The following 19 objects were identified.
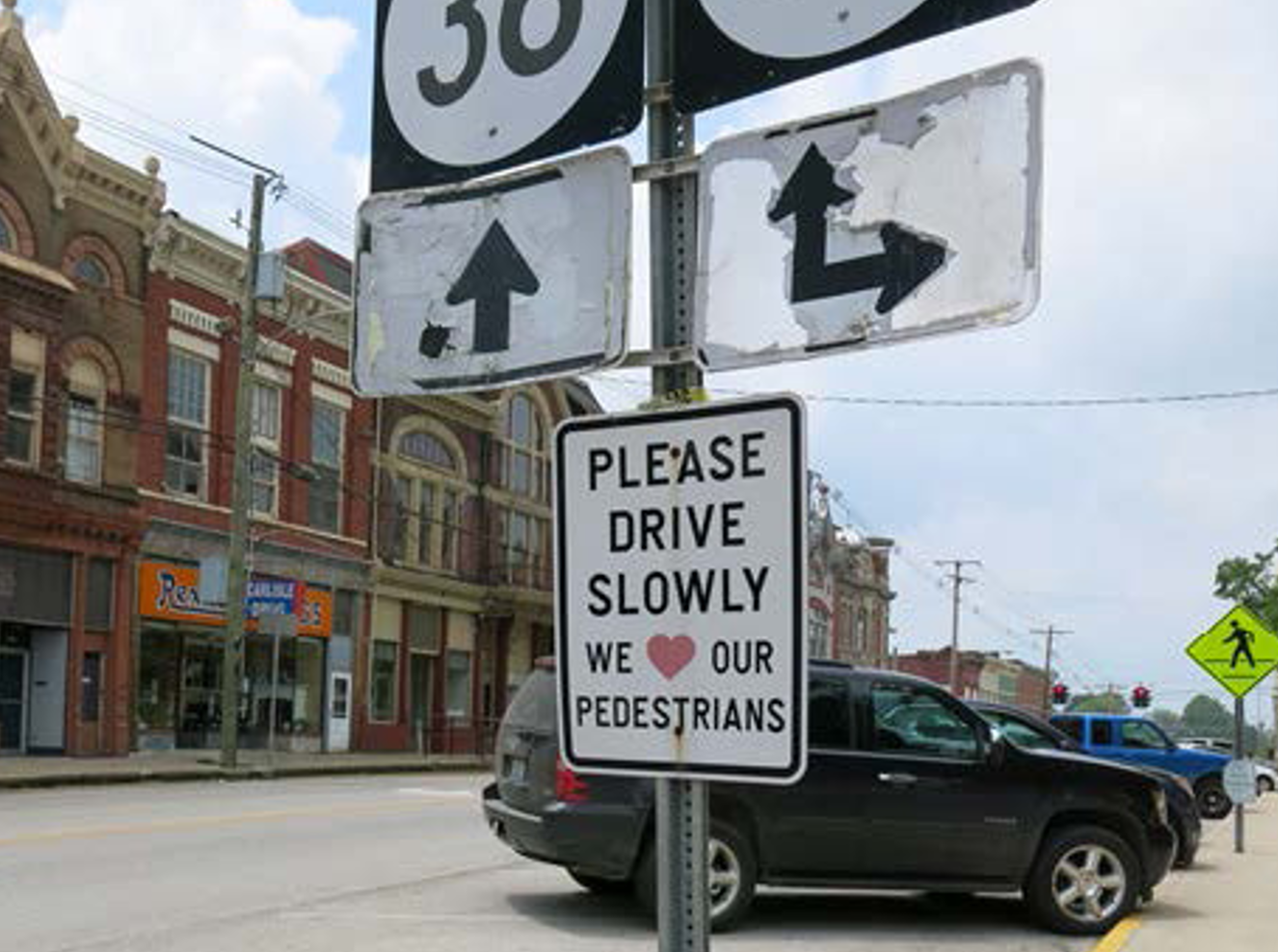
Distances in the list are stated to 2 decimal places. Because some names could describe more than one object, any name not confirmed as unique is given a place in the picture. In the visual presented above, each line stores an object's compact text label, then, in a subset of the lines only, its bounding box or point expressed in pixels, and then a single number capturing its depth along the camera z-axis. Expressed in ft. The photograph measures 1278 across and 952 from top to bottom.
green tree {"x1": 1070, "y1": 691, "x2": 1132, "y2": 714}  474.90
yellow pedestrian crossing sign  64.34
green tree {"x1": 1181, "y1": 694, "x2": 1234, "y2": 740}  481.71
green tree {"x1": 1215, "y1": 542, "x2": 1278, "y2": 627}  239.30
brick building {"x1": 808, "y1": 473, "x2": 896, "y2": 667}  266.57
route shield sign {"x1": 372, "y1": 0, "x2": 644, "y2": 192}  10.40
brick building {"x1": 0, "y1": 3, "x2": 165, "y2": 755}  96.22
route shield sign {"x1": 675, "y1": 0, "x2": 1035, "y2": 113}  9.25
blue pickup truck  86.53
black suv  36.11
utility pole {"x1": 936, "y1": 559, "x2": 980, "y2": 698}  269.11
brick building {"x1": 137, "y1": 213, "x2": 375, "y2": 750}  108.68
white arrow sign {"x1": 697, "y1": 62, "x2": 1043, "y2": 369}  8.57
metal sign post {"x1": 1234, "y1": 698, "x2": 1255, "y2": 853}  63.00
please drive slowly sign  8.74
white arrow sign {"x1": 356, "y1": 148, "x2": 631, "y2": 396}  10.16
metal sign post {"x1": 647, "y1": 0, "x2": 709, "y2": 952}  9.36
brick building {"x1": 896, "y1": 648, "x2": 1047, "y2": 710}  373.61
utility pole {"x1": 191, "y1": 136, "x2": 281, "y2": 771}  96.68
